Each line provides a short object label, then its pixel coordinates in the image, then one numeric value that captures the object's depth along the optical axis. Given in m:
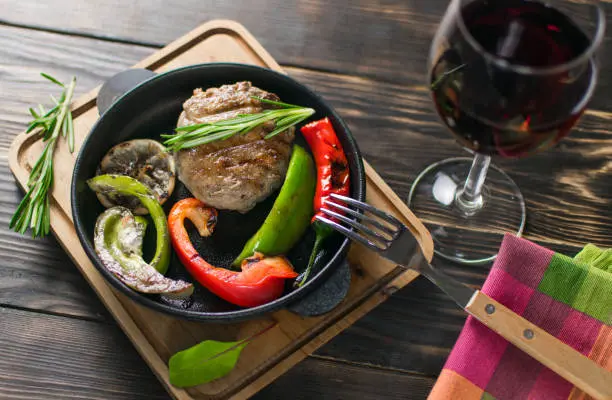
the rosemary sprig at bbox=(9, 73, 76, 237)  0.78
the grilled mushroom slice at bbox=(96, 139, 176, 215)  0.78
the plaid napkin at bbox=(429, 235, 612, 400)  0.73
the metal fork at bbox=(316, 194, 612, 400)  0.70
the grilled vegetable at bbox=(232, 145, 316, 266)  0.75
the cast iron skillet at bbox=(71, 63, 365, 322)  0.73
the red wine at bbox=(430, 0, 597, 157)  0.64
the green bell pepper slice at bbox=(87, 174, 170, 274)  0.76
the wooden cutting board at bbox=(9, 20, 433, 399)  0.75
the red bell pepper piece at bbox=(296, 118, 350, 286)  0.76
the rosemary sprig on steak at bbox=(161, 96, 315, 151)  0.76
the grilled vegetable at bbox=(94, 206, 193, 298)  0.73
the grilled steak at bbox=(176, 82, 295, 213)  0.76
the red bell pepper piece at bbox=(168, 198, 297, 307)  0.73
